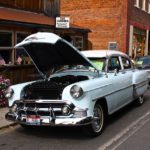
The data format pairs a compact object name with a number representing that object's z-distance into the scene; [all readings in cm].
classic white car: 486
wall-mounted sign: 908
